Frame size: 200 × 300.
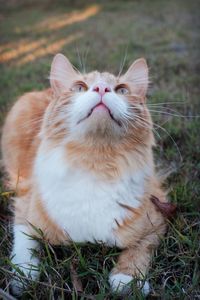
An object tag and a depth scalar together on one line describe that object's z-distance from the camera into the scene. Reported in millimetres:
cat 484
